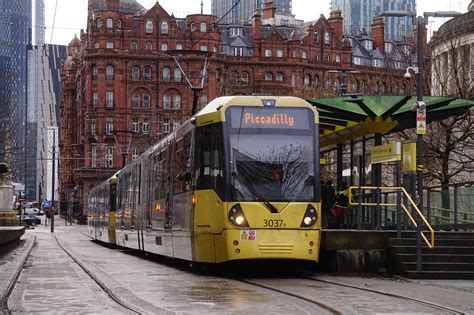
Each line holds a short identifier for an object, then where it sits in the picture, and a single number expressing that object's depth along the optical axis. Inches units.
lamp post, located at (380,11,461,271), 882.1
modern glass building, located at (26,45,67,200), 3269.7
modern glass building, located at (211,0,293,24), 7372.1
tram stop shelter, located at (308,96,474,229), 949.2
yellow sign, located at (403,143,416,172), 864.9
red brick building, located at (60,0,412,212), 4653.1
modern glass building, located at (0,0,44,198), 2203.5
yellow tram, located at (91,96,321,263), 807.7
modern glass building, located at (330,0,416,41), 5740.2
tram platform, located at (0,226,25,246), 1323.3
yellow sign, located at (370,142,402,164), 884.0
